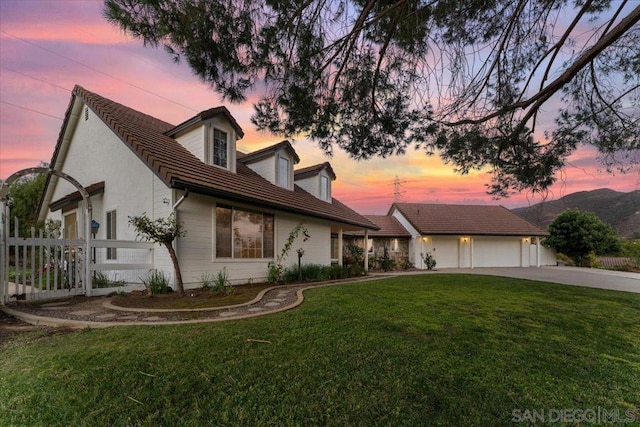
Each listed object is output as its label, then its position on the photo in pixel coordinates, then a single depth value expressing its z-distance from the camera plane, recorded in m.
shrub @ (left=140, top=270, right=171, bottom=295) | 7.18
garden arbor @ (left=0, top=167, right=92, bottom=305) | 5.95
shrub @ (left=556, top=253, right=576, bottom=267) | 24.95
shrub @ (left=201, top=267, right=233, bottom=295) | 7.52
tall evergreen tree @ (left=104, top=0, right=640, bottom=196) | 4.88
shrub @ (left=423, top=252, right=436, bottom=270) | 21.55
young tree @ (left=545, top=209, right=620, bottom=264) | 23.59
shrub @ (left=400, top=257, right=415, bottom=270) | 21.91
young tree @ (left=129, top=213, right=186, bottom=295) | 6.92
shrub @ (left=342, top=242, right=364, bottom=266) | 19.41
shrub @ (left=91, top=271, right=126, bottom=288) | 7.75
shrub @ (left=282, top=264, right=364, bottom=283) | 11.04
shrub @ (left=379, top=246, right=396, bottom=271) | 20.05
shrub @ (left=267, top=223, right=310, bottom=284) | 10.09
